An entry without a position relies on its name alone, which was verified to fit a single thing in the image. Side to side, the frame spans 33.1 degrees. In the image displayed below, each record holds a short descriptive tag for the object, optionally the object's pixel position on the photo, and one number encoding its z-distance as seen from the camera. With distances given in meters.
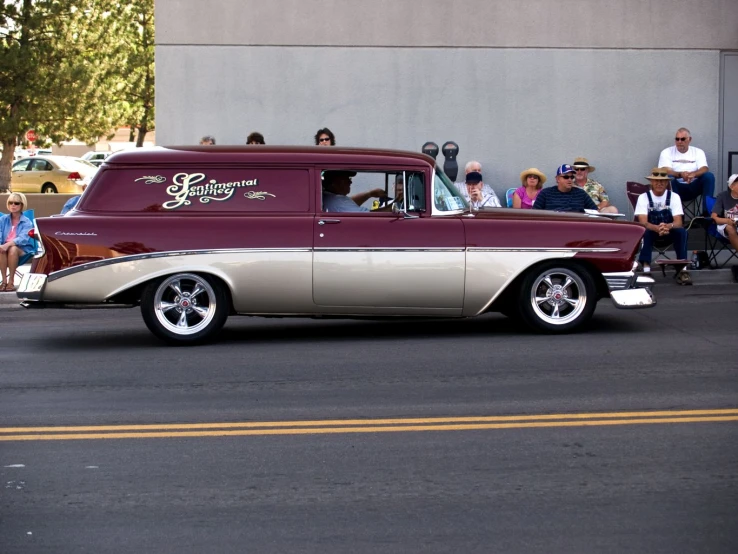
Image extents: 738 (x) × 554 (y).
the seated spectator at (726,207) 15.32
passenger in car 10.70
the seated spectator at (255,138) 15.09
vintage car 10.42
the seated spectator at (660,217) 14.88
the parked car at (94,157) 51.98
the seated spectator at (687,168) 17.50
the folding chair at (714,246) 15.51
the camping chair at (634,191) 17.10
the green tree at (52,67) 43.31
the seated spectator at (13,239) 14.72
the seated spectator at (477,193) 14.83
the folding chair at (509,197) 16.75
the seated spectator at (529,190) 15.61
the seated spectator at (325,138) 14.98
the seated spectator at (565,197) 13.97
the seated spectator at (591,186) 16.00
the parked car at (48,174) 44.06
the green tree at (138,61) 49.84
